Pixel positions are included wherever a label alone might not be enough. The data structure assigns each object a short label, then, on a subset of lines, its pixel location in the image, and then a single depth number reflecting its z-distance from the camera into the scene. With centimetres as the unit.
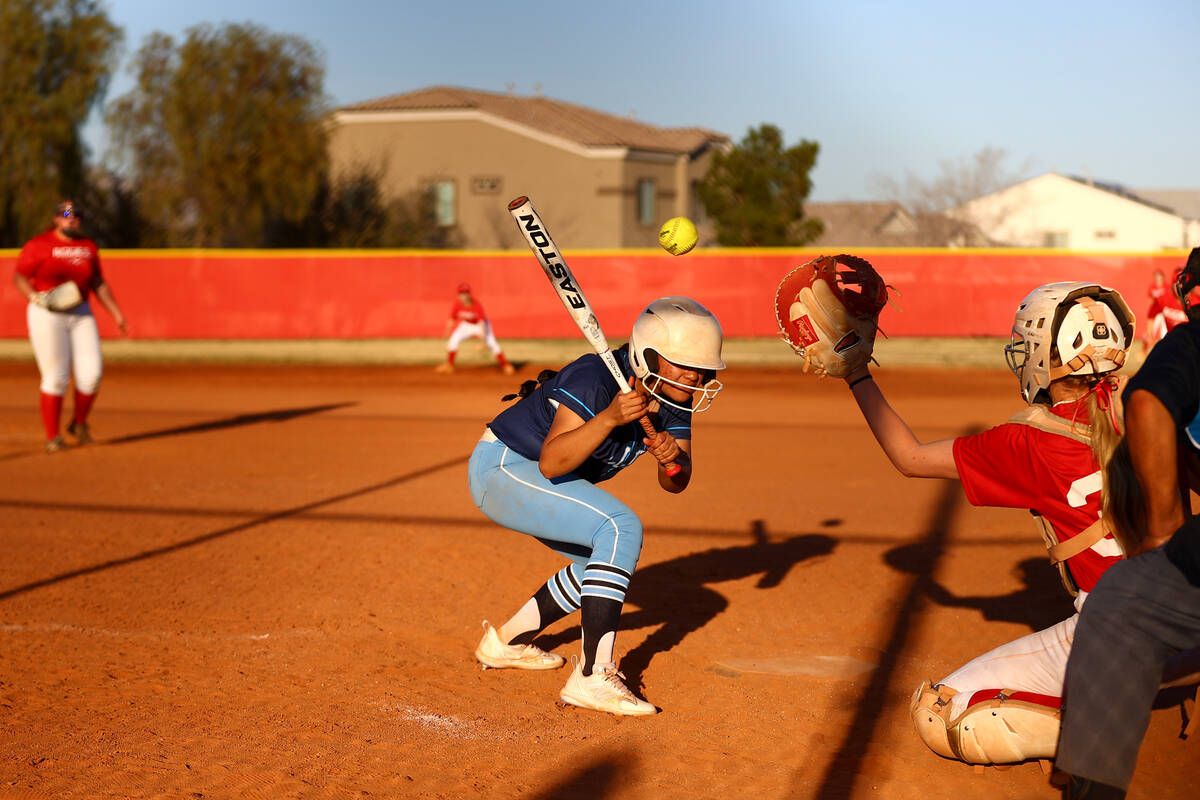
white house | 5578
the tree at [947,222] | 5194
